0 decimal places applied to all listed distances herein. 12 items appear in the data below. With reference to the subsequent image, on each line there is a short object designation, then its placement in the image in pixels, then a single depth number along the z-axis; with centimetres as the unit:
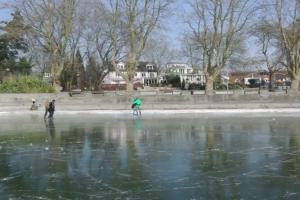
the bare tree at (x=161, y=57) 11709
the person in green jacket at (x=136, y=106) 3524
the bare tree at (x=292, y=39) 5067
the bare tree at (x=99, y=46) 5469
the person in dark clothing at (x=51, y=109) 3352
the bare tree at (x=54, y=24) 5228
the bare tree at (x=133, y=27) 5191
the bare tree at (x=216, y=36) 5191
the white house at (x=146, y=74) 14812
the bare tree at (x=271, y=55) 8508
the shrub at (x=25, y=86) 4478
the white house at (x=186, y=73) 14264
